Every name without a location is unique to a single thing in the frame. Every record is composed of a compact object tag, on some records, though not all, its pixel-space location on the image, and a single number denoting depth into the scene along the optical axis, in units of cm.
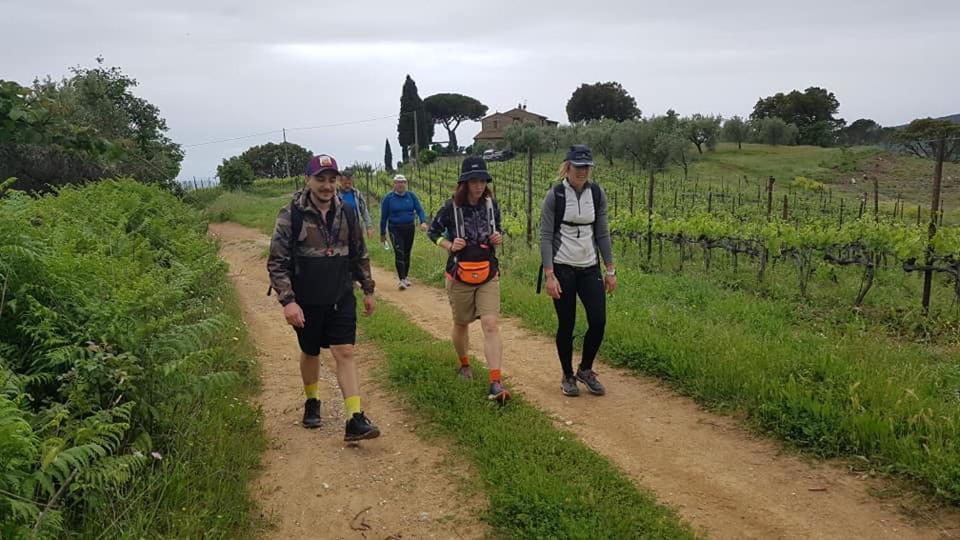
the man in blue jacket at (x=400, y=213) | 998
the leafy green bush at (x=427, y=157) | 5656
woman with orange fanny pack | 519
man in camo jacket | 437
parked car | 5788
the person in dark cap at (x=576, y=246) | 516
